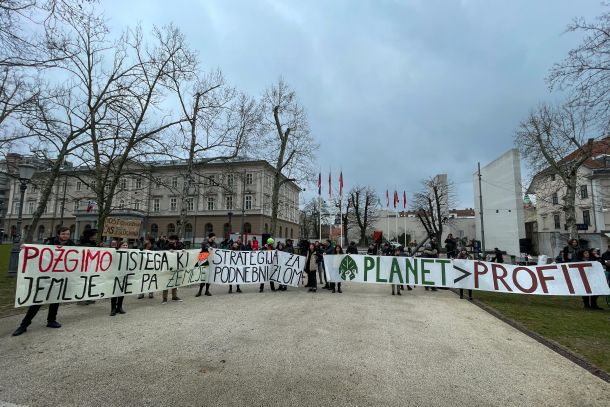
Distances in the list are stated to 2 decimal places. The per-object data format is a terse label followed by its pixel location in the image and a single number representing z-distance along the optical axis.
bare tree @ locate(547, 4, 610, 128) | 10.38
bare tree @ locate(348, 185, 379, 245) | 61.97
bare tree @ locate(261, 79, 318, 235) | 31.78
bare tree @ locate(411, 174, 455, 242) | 47.58
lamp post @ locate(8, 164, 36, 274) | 14.78
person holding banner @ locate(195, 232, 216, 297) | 11.79
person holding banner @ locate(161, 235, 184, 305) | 10.33
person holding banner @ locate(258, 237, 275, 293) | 12.86
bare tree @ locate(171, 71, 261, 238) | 21.67
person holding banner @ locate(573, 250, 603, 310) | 10.84
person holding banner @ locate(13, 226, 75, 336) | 6.73
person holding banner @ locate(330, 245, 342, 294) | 13.07
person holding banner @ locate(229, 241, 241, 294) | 13.89
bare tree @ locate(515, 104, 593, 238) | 24.40
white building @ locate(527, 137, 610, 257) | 31.20
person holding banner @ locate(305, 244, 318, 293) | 13.23
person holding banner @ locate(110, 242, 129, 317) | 8.43
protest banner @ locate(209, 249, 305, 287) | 12.28
